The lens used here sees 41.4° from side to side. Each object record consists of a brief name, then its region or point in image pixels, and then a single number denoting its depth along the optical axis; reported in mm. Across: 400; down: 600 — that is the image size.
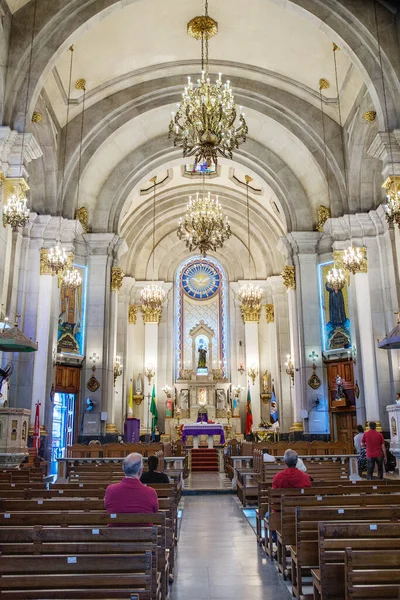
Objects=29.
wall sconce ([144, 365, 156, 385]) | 25481
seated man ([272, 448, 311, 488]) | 6215
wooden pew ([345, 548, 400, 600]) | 3186
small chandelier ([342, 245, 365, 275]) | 14898
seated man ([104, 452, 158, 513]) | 4332
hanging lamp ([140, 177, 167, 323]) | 21609
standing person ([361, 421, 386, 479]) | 10992
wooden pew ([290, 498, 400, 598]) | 4441
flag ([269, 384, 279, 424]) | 23903
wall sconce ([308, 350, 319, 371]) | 18766
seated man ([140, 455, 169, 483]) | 6662
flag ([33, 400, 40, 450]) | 14430
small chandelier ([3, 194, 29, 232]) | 10711
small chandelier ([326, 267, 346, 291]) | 15648
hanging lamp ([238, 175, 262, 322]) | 22344
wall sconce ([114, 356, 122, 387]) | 21736
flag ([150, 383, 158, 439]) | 24106
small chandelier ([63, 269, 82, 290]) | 15789
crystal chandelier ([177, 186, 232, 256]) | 15750
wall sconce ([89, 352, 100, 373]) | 18359
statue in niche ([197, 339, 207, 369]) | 26498
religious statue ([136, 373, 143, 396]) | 25192
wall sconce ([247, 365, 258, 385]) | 25484
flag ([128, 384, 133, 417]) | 24428
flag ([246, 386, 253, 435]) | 24220
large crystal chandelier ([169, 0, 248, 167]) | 11078
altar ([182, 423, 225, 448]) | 22844
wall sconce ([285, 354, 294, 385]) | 22672
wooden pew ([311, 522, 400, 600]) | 3666
